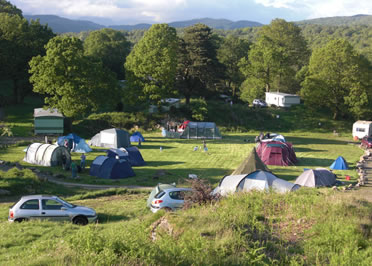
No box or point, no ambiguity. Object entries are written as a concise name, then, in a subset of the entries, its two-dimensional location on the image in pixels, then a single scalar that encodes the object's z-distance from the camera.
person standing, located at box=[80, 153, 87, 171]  24.77
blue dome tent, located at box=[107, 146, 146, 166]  25.92
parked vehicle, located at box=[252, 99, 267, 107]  54.94
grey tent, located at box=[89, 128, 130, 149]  32.19
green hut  37.41
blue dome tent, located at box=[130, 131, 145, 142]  36.78
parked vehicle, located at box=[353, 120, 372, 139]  42.22
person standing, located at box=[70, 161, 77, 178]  22.38
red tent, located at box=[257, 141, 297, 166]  27.98
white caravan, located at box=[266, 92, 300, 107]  53.78
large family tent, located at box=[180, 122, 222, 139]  40.66
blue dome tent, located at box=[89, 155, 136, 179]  23.06
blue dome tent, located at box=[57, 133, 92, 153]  30.70
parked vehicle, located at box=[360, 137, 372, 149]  37.05
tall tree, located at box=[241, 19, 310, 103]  54.97
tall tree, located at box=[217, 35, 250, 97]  64.99
